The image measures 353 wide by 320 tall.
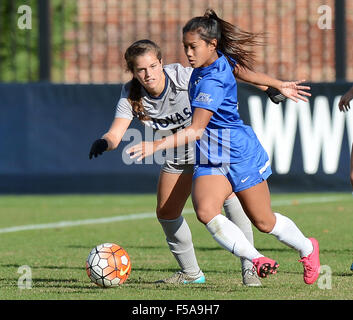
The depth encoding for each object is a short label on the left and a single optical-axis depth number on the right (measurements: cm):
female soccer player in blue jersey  1362
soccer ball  1477
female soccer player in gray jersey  1444
